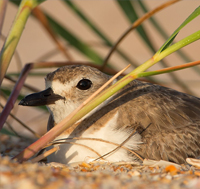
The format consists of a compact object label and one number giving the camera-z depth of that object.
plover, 4.85
